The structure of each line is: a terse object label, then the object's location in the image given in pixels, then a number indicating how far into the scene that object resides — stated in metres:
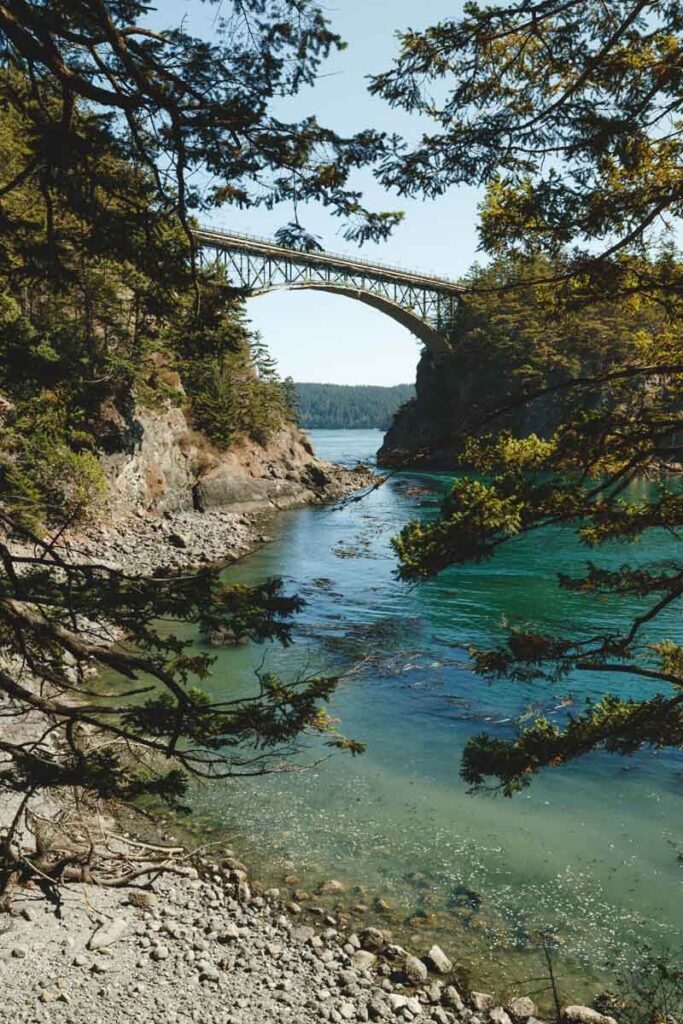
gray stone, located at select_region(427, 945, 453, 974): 6.51
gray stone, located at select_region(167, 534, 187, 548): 23.41
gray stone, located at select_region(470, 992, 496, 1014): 6.10
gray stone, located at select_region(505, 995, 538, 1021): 6.01
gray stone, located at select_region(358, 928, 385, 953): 6.79
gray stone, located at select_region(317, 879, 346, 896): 7.59
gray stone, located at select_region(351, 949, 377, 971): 6.53
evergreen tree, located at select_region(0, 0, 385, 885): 4.06
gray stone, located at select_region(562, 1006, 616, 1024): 5.92
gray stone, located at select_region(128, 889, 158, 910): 7.06
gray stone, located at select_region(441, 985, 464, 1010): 6.12
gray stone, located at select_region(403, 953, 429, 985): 6.38
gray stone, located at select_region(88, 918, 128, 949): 6.34
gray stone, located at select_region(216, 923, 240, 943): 6.76
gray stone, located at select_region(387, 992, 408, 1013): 6.04
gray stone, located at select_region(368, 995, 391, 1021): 5.93
